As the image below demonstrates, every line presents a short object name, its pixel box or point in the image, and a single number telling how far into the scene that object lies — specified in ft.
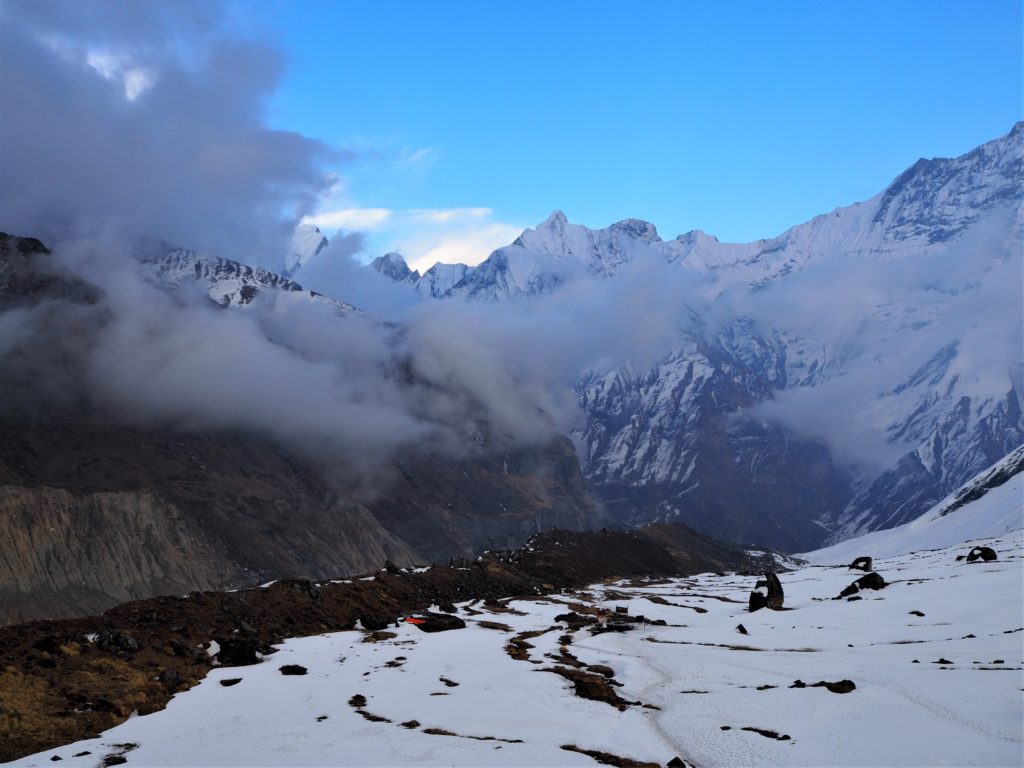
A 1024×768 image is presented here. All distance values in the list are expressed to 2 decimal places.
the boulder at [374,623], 170.81
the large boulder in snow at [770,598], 215.92
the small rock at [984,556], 241.47
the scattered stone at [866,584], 210.79
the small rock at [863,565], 294.21
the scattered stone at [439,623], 172.96
